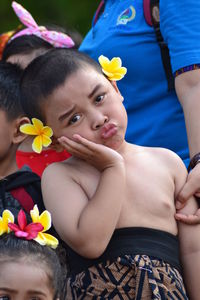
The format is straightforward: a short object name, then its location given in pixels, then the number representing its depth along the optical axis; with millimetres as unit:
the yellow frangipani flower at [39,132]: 7055
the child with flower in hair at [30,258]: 6398
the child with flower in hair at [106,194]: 6531
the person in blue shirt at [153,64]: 7508
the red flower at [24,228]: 6676
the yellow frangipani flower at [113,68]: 7375
